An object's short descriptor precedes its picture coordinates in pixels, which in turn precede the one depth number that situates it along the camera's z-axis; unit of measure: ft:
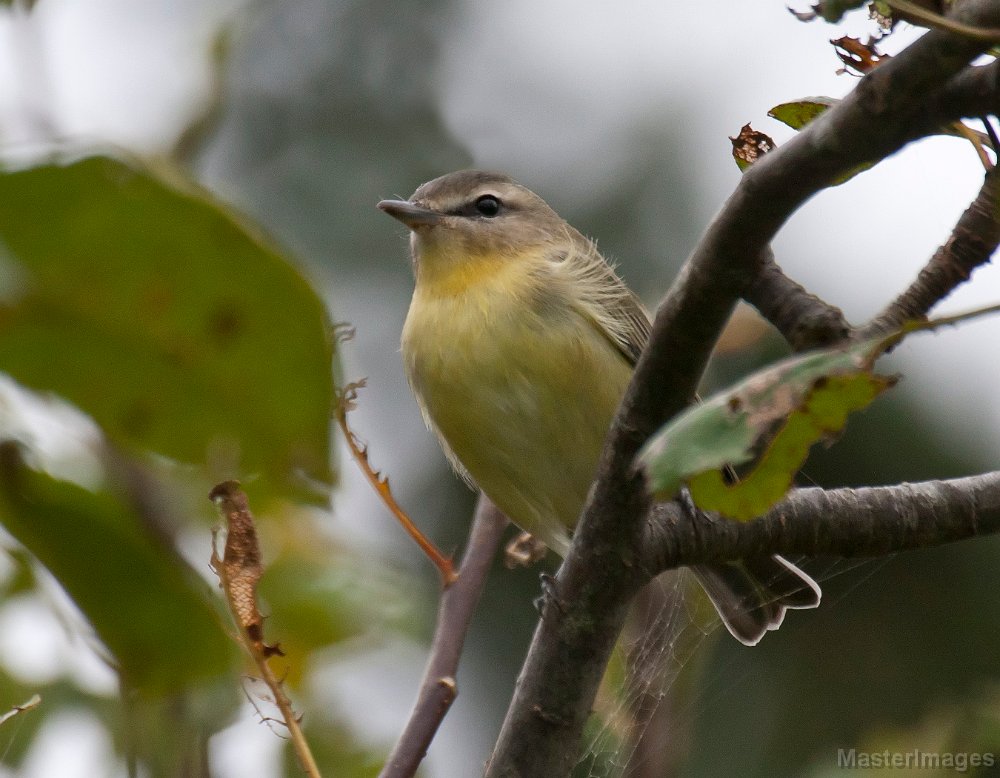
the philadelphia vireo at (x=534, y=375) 10.43
